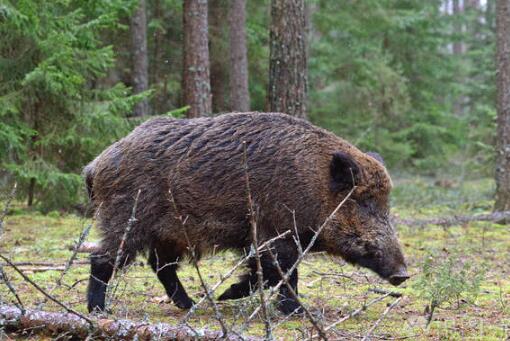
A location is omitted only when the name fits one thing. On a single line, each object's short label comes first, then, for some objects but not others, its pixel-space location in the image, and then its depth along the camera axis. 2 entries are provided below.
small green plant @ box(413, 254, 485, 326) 11.65
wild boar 11.80
